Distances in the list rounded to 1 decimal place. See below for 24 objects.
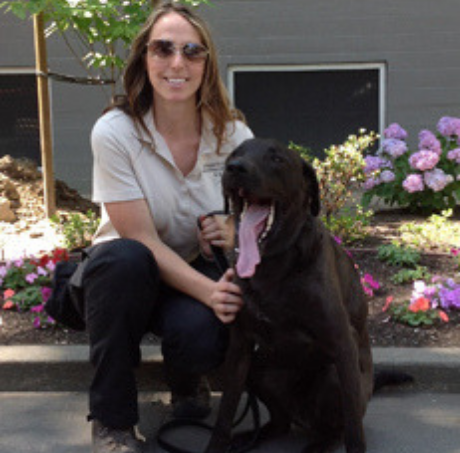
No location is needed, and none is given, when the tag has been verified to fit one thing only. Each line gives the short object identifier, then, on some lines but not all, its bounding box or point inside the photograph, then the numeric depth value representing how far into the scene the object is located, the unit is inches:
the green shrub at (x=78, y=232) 224.5
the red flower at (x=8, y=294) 180.1
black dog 108.1
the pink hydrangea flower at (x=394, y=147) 269.7
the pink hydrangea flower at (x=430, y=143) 268.5
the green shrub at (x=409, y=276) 191.0
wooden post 251.9
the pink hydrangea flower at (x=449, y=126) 275.1
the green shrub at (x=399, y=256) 204.7
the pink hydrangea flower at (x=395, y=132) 277.4
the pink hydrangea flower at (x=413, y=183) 262.5
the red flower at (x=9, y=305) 177.8
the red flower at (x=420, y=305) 162.1
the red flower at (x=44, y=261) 193.6
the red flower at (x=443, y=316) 162.7
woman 120.7
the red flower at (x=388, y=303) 169.8
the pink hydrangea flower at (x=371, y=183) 267.5
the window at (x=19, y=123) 362.3
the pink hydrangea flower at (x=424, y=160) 261.0
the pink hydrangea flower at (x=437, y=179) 263.4
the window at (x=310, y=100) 351.6
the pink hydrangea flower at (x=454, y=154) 268.2
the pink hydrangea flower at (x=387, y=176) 269.9
